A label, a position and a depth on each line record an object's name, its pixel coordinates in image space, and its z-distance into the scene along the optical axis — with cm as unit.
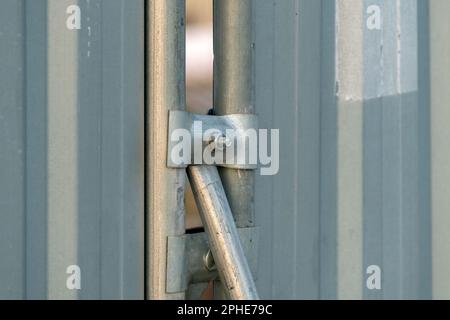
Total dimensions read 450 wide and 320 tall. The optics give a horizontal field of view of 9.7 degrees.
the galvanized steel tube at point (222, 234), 261
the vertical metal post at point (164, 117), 263
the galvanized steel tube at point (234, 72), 267
